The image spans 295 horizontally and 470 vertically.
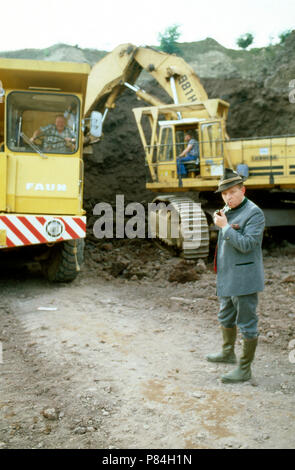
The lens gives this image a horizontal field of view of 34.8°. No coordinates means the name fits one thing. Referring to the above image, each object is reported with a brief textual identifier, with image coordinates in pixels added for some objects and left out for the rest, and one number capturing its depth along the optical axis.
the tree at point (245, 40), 26.41
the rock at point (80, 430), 2.91
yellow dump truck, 6.29
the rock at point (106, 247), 10.42
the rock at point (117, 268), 8.56
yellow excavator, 9.74
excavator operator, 10.08
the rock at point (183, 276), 7.85
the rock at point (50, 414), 3.09
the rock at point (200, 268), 8.38
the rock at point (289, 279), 7.52
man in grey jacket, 3.58
